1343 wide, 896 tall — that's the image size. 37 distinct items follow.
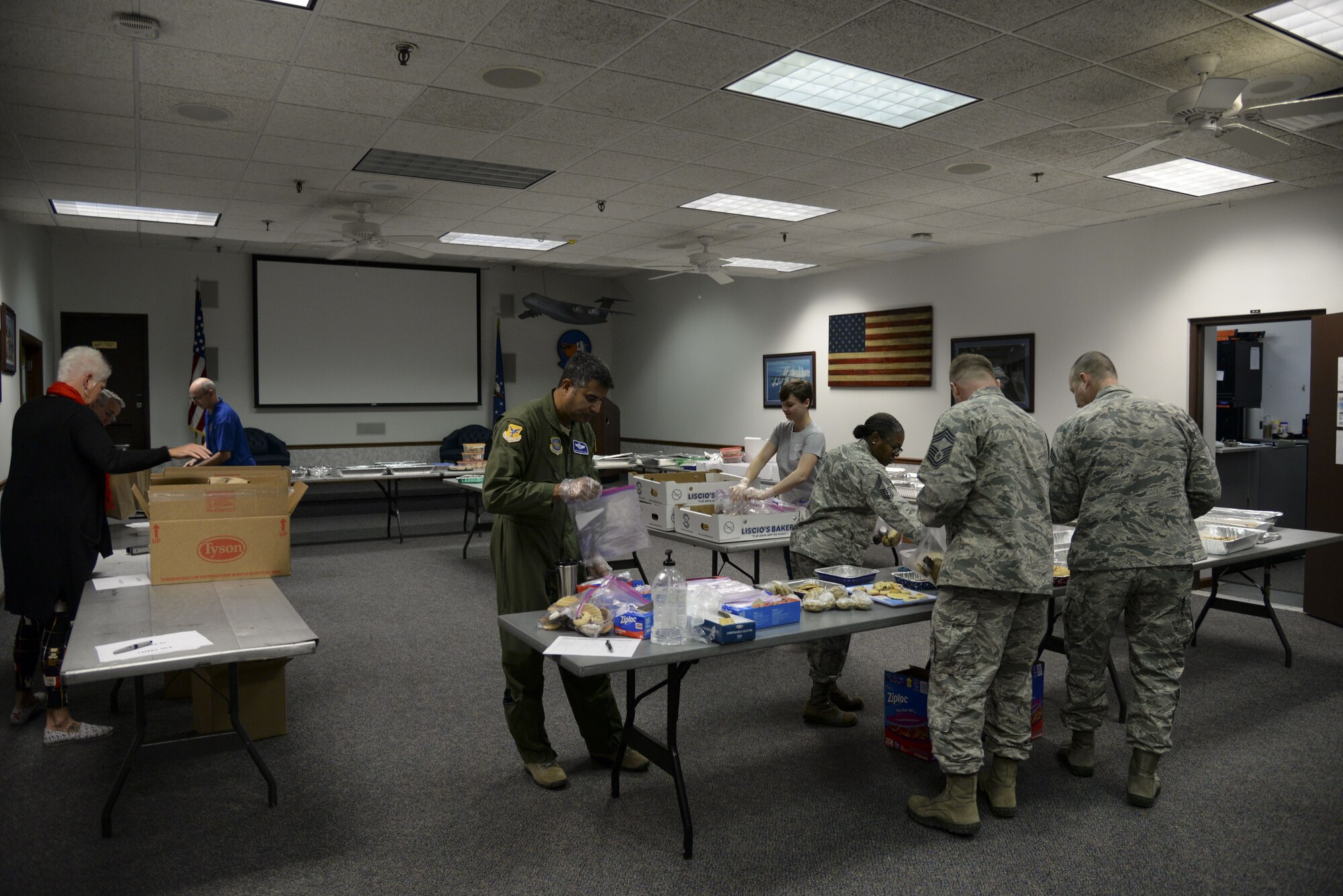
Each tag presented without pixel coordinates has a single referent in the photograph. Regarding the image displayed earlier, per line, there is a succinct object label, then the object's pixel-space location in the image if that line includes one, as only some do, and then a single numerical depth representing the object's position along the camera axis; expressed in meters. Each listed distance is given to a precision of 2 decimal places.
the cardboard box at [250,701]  3.51
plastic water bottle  2.62
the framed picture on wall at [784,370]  10.22
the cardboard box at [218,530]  3.45
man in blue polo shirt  6.45
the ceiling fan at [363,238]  6.99
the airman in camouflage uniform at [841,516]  3.62
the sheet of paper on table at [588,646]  2.48
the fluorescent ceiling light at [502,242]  8.47
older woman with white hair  3.38
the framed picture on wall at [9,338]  6.27
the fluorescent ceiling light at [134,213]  6.89
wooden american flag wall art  8.92
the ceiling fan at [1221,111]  3.69
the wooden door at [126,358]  10.20
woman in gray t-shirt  4.96
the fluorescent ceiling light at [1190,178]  5.59
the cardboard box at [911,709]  3.38
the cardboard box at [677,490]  5.09
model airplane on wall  10.88
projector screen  11.02
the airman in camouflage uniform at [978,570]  2.79
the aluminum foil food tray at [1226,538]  4.25
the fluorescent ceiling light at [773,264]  9.40
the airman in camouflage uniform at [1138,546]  3.05
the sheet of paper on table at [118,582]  3.48
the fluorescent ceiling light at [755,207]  6.68
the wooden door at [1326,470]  5.55
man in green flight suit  3.01
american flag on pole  10.16
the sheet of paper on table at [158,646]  2.47
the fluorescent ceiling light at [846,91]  4.02
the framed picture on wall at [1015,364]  7.93
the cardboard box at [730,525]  4.49
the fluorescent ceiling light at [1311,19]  3.34
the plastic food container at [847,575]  3.38
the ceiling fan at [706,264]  8.41
